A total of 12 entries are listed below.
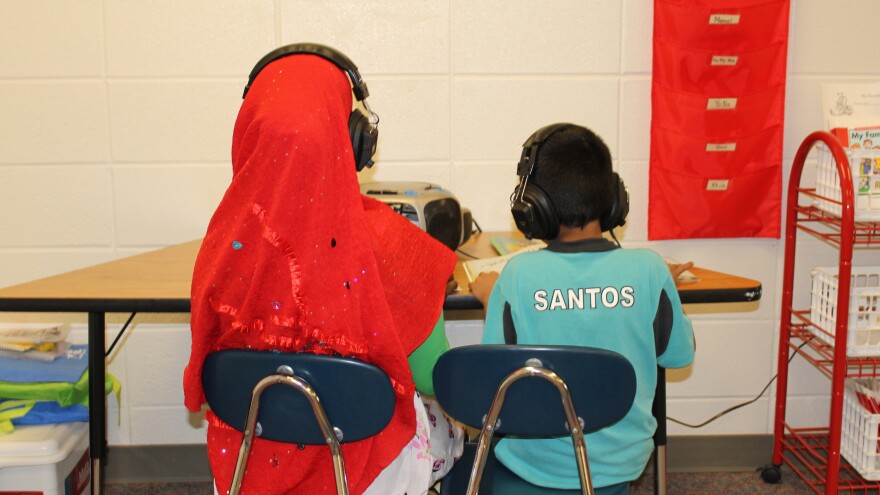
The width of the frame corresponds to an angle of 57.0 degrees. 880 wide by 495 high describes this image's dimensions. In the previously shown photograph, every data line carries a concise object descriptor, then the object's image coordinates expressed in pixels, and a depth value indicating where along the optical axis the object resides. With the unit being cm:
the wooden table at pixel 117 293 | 151
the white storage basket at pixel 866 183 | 204
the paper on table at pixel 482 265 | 163
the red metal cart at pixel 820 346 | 204
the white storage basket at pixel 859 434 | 212
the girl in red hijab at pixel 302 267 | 114
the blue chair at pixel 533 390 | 121
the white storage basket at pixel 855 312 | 208
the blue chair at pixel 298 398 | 121
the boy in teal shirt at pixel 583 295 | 134
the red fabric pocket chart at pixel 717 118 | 225
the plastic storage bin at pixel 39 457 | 186
